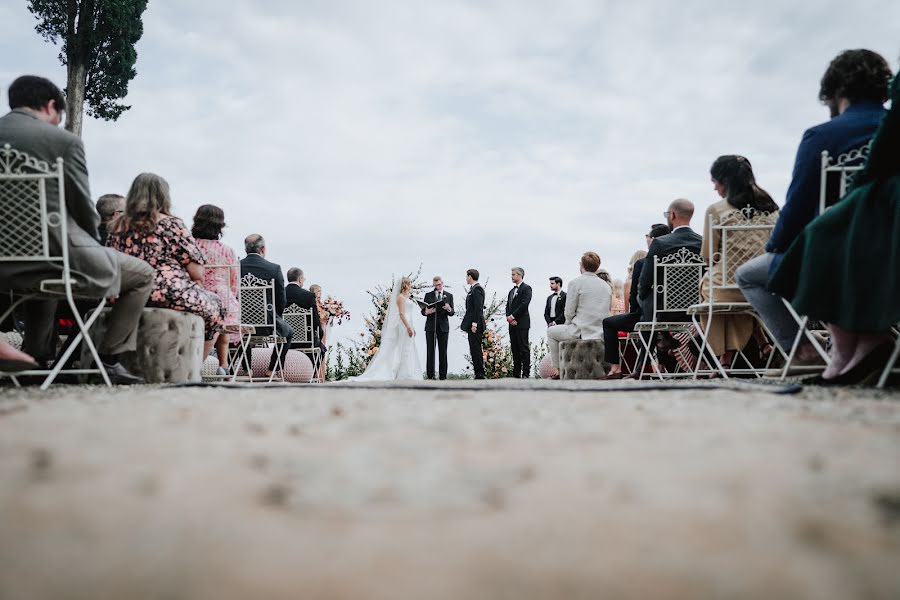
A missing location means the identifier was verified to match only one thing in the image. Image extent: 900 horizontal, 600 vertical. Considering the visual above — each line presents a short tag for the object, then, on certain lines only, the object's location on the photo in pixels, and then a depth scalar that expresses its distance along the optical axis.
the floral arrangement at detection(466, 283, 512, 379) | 15.89
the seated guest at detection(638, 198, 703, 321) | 7.29
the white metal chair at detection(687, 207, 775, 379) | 5.54
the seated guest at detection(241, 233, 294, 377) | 8.99
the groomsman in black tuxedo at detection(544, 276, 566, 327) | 12.80
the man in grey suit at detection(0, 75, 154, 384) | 4.34
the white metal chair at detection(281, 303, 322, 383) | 11.14
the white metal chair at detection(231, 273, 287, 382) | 8.48
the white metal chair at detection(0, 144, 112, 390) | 4.22
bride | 14.90
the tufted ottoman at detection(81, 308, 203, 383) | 5.61
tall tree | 15.69
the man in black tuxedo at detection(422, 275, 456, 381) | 14.29
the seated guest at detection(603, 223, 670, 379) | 8.02
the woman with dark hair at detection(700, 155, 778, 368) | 5.68
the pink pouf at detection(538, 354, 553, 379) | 13.46
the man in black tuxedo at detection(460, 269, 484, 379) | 14.05
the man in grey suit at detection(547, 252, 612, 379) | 9.30
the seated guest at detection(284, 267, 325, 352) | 11.10
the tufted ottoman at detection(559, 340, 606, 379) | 9.42
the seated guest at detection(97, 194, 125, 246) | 6.82
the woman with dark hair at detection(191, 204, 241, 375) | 7.46
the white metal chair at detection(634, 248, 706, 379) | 6.97
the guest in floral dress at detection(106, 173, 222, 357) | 5.67
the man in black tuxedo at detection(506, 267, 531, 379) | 13.77
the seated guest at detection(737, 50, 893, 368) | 4.28
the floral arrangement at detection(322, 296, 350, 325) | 14.62
